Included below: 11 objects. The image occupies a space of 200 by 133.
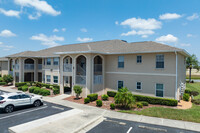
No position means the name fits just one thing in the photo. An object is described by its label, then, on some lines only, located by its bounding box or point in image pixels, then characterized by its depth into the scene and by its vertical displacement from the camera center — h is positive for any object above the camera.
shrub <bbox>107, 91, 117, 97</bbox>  19.18 -4.05
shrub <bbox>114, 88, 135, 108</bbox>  13.99 -3.56
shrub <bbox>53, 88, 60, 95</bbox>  20.26 -3.91
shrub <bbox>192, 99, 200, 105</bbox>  15.93 -4.40
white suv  12.37 -3.53
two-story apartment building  15.99 -0.39
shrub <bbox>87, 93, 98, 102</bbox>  16.76 -4.03
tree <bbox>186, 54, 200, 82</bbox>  45.53 +1.38
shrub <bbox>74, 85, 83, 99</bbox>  17.45 -3.10
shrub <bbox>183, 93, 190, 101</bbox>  17.22 -4.13
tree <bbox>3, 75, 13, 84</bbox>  28.52 -2.86
